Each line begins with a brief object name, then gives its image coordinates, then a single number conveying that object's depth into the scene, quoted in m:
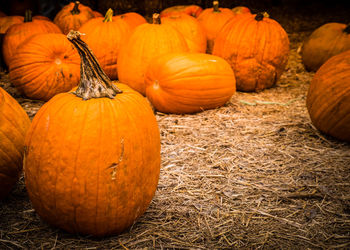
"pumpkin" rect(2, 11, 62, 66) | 4.68
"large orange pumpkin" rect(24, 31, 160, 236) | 1.52
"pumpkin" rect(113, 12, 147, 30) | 5.15
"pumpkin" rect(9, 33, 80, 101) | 3.57
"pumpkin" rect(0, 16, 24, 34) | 5.56
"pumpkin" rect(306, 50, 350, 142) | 2.76
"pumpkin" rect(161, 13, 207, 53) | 4.79
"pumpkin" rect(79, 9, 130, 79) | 4.38
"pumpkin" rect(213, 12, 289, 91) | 4.10
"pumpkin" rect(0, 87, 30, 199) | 1.81
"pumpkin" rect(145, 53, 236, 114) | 3.37
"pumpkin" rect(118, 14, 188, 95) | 3.85
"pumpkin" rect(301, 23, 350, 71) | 4.89
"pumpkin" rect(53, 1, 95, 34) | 5.60
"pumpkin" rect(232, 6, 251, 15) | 7.08
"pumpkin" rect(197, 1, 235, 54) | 5.51
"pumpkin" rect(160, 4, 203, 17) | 7.30
